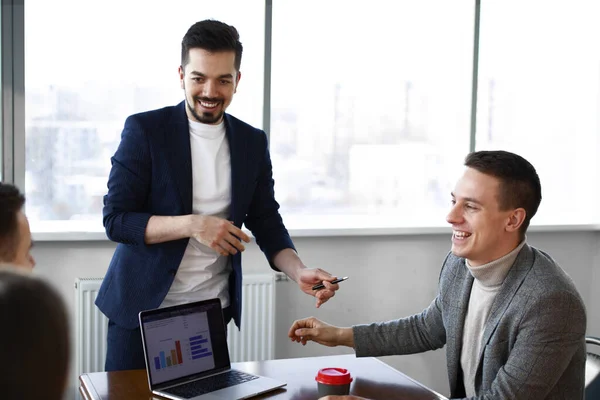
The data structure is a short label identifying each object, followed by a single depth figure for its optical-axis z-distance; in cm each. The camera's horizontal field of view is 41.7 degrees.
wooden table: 204
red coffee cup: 201
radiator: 370
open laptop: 202
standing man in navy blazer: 240
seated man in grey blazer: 204
